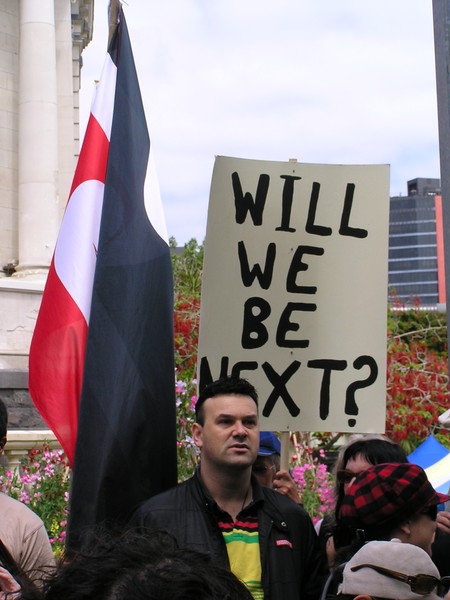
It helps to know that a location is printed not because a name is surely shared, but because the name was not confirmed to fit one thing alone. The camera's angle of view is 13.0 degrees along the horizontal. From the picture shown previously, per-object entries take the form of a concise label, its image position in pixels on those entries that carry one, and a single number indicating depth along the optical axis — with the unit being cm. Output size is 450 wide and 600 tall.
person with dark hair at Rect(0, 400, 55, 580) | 597
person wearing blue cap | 754
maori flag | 754
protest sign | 839
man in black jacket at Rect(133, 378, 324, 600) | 615
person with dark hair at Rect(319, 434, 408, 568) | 706
